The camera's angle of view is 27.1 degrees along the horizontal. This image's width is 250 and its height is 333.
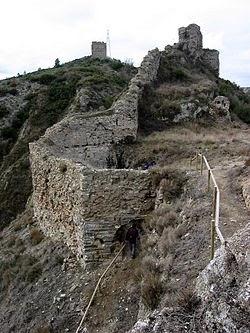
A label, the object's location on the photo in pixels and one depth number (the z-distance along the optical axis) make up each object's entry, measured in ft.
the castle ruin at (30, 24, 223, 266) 40.47
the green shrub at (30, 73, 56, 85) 148.90
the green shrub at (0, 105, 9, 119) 133.90
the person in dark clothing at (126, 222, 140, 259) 39.93
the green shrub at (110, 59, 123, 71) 164.72
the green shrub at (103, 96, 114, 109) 103.68
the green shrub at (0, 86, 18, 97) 144.46
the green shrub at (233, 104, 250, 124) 92.07
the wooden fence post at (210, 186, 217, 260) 23.13
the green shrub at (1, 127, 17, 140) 125.90
